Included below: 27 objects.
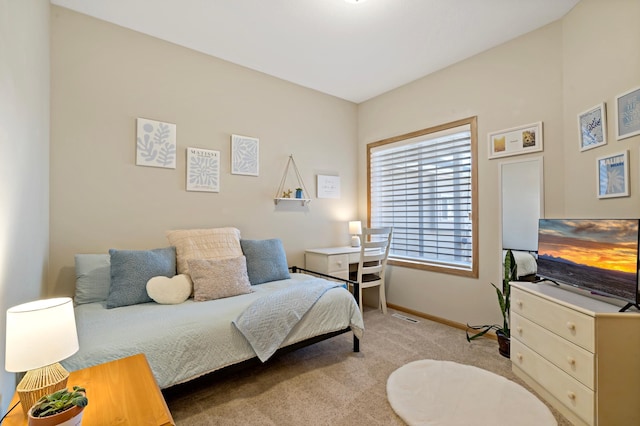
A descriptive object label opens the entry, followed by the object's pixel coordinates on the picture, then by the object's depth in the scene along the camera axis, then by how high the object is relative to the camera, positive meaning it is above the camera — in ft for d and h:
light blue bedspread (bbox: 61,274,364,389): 5.24 -2.27
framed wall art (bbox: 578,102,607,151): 6.89 +2.04
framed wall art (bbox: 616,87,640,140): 6.06 +2.04
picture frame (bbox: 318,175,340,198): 12.95 +1.21
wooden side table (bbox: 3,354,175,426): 3.39 -2.27
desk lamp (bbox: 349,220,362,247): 13.22 -0.73
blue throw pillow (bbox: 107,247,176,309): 6.99 -1.42
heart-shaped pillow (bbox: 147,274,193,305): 7.23 -1.81
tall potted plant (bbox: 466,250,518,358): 8.30 -2.44
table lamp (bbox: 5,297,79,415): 3.25 -1.44
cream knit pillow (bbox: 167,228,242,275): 8.39 -0.86
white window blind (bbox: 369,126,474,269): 10.77 +0.72
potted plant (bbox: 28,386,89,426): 2.94 -1.95
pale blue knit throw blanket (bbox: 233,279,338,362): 6.55 -2.32
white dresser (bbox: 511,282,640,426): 5.21 -2.69
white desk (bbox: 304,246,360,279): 11.28 -1.75
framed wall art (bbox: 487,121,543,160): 8.76 +2.21
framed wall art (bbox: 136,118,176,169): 8.77 +2.11
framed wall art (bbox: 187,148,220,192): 9.63 +1.46
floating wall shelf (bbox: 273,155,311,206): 11.67 +1.04
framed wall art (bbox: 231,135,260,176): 10.53 +2.11
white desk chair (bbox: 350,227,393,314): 11.28 -1.87
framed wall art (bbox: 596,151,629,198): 6.30 +0.83
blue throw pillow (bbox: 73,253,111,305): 7.21 -1.52
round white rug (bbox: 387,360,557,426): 5.75 -3.89
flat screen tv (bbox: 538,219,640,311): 5.50 -0.87
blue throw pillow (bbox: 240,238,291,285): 9.34 -1.47
